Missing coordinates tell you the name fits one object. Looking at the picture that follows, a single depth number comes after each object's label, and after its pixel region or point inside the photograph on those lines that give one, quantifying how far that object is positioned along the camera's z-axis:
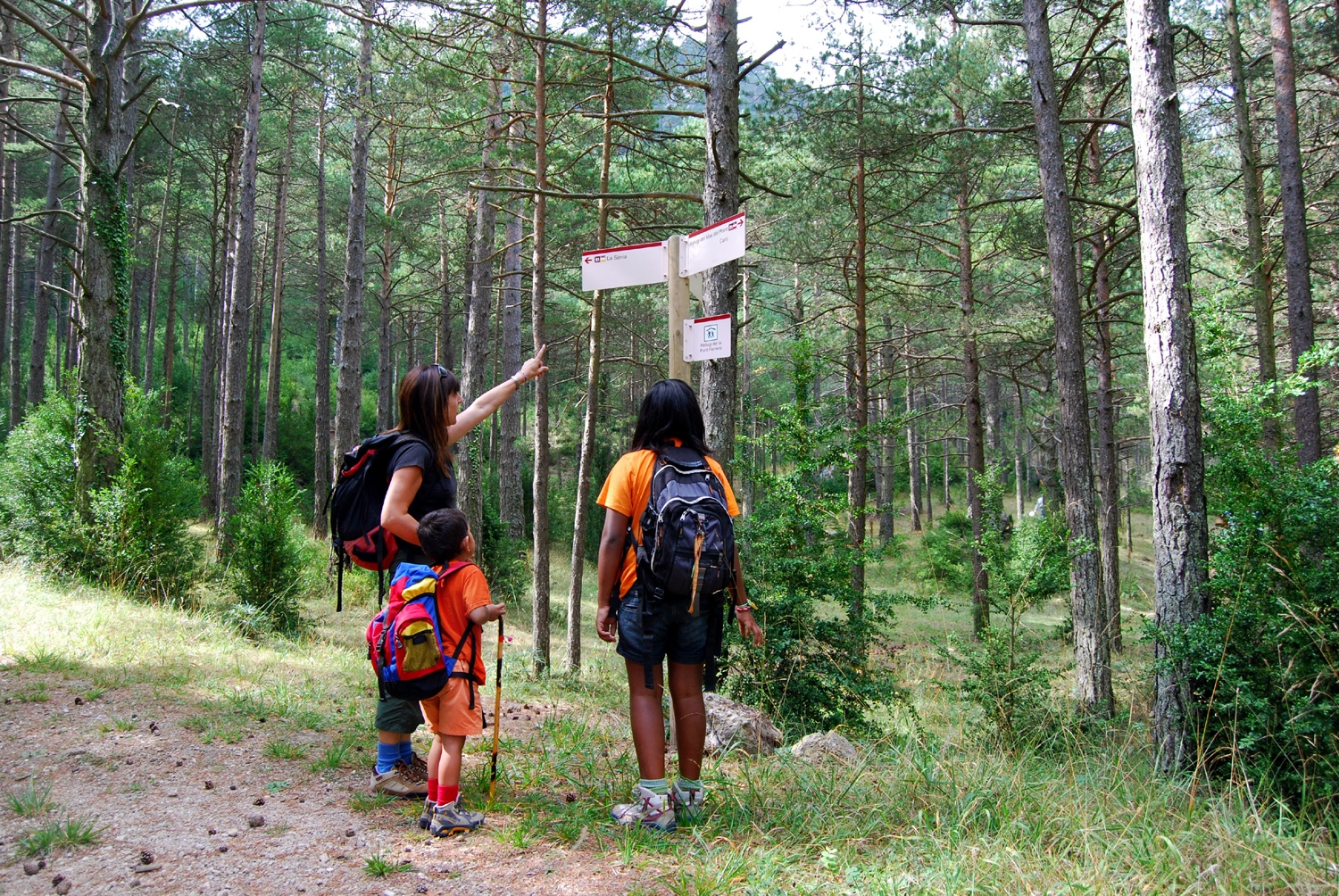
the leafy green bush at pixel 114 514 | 7.67
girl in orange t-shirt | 3.32
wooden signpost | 4.49
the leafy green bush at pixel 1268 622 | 3.84
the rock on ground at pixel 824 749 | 4.19
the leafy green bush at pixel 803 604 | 5.25
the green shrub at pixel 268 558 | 7.94
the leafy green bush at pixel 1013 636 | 5.66
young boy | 3.18
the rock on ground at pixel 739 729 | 4.56
